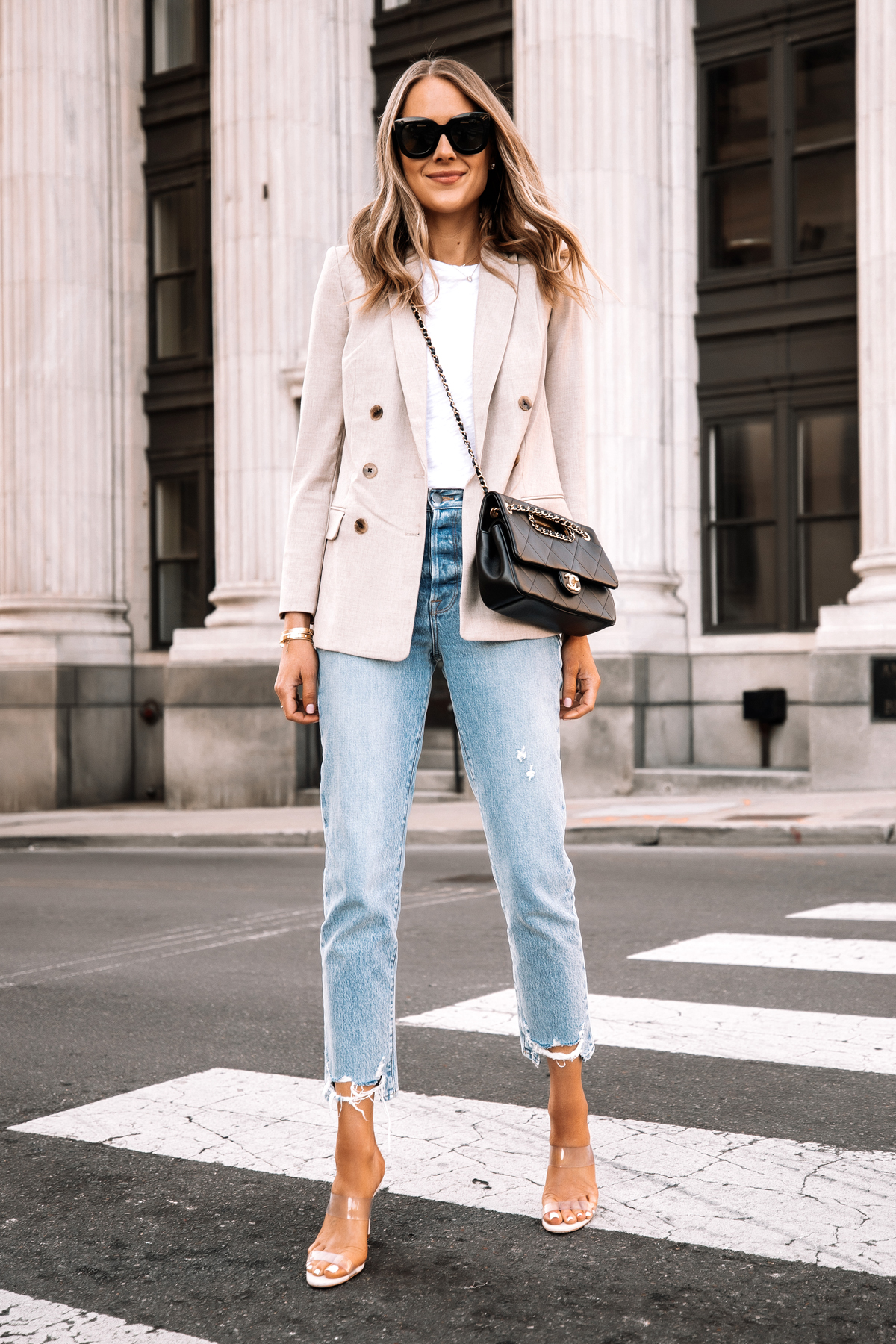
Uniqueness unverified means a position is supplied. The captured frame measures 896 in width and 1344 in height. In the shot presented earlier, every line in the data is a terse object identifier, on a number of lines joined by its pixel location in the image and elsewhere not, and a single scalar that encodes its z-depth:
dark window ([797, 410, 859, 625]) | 15.60
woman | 3.05
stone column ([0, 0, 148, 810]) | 18.70
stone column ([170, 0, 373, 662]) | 17.47
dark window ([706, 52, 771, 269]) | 16.17
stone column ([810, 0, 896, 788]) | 13.95
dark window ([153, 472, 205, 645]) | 19.94
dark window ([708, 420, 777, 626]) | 16.11
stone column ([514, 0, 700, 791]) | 15.48
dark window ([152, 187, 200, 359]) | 19.98
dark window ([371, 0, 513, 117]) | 17.48
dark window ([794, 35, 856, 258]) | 15.62
